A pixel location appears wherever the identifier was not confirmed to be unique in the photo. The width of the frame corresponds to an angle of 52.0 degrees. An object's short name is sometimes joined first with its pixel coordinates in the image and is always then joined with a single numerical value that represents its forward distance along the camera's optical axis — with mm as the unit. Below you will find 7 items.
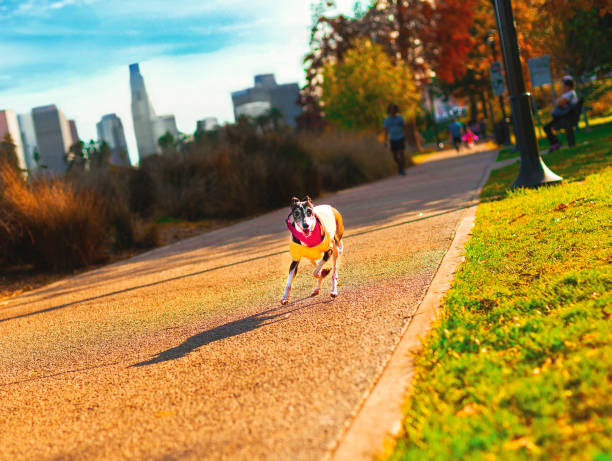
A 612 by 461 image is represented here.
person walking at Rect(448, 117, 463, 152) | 31844
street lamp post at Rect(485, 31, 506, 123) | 27406
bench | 15422
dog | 4520
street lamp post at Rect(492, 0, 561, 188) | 9352
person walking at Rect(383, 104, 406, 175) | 19500
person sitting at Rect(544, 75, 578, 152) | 15500
